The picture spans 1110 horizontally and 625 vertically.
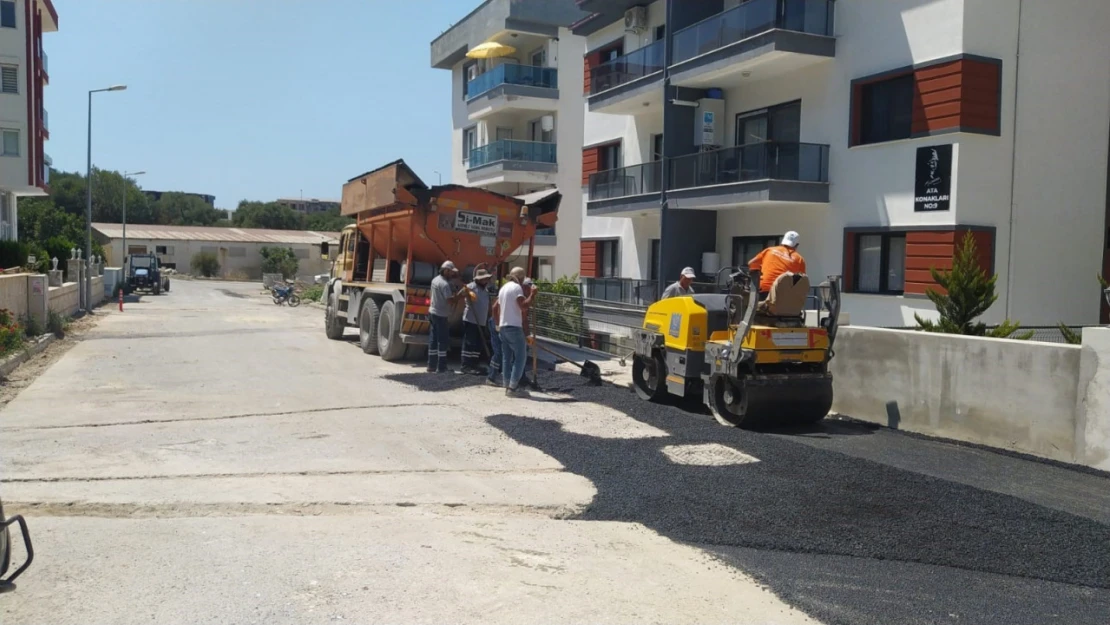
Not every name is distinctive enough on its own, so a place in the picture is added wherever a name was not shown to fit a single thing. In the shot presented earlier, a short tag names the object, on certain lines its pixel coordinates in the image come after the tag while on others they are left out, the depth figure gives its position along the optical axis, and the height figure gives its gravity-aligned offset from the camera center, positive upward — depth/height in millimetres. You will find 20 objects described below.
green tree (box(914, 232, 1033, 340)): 11391 -265
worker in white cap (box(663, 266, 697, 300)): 13546 -209
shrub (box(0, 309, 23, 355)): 14561 -1269
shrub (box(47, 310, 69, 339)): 20344 -1502
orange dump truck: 15836 +550
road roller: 9789 -890
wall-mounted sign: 16516 +1843
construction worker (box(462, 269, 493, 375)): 14281 -859
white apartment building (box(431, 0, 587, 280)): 34438 +6331
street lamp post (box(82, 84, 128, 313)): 29708 +1947
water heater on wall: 22125 +3695
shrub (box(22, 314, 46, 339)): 18438 -1438
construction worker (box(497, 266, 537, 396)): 12359 -904
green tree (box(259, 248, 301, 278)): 73625 +140
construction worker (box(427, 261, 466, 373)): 14516 -789
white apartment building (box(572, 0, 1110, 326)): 16484 +2735
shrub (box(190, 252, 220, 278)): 76875 -164
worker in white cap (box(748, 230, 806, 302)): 10008 +138
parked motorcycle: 38219 -1370
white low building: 78812 +1341
